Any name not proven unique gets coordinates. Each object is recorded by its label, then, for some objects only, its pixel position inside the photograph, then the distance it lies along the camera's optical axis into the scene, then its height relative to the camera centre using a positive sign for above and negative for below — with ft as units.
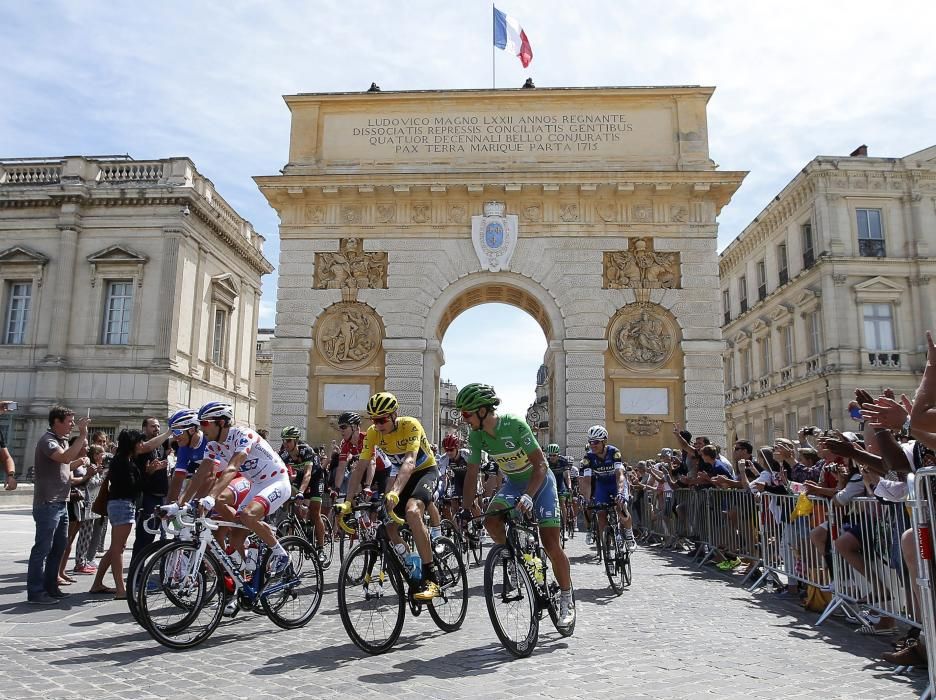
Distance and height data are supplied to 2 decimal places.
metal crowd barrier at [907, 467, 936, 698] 14.06 -1.79
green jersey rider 18.37 -0.11
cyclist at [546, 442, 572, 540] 41.29 -0.90
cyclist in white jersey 18.24 -0.46
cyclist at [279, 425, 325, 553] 33.63 -0.74
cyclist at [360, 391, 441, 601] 19.85 +0.26
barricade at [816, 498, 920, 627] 18.45 -2.80
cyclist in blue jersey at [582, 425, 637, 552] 28.40 -0.73
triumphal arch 65.00 +19.12
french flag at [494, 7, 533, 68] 73.26 +44.31
